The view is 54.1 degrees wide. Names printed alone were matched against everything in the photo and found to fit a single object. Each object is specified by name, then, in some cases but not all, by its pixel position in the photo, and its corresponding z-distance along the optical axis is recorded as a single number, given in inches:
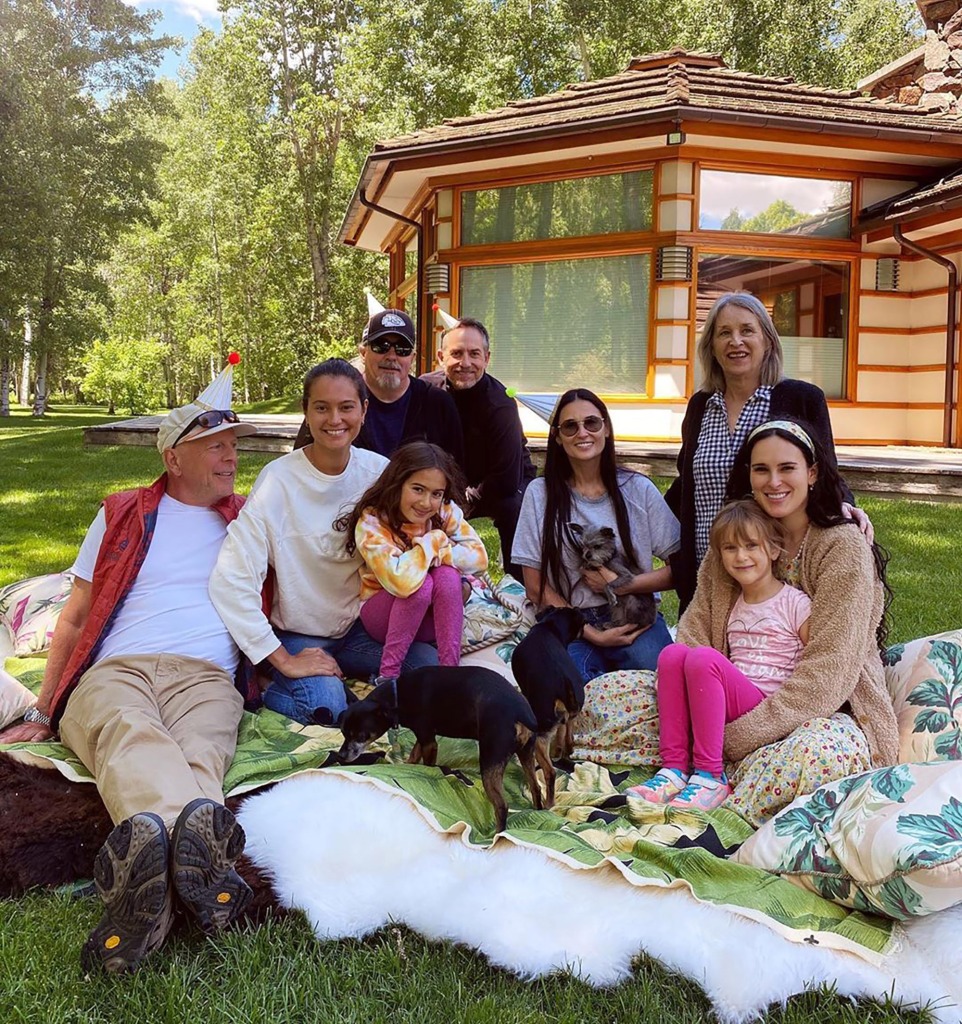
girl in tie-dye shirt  147.1
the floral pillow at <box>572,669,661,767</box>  133.9
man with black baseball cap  186.1
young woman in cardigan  119.3
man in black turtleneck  214.2
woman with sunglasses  156.4
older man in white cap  85.5
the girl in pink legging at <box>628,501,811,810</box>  120.6
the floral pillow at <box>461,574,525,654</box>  173.6
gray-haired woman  146.6
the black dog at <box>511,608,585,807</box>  122.6
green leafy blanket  90.7
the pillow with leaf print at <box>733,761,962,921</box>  84.9
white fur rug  81.9
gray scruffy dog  156.2
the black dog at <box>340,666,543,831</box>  107.6
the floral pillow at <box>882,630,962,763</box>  125.0
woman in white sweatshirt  136.0
